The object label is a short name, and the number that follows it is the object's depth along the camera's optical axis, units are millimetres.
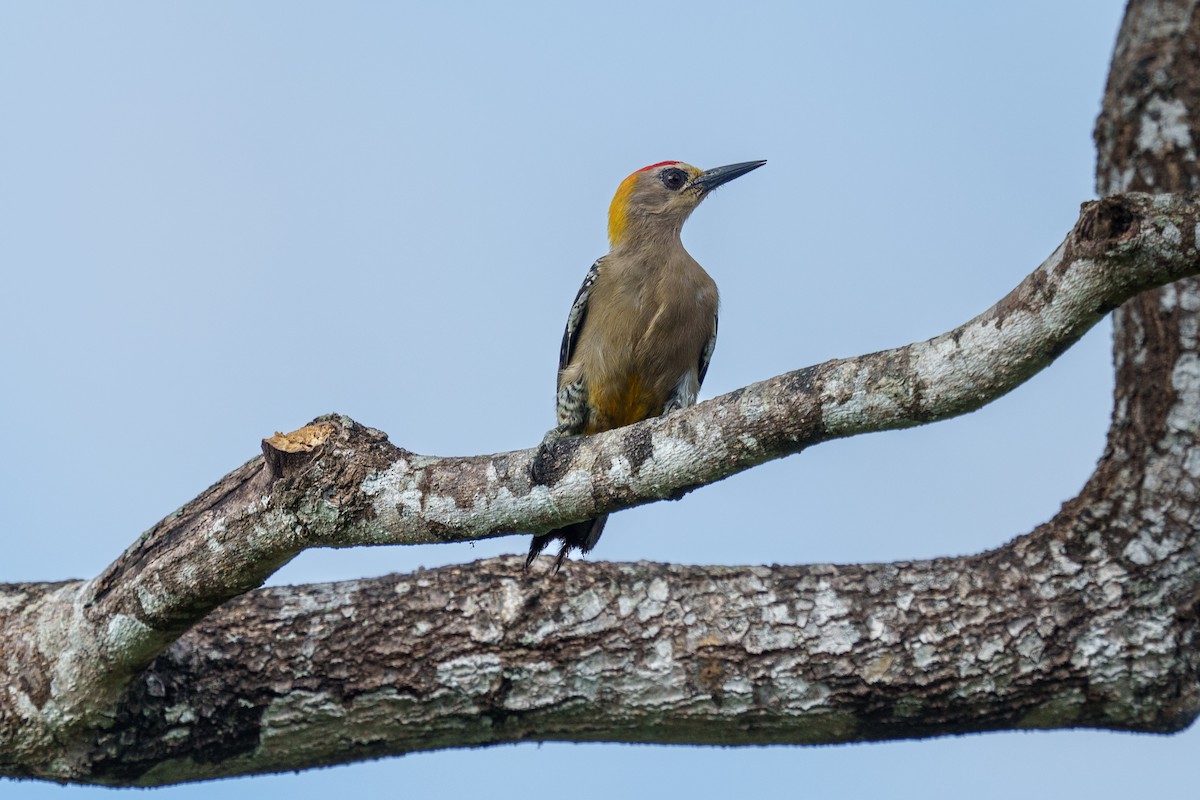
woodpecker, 14570
